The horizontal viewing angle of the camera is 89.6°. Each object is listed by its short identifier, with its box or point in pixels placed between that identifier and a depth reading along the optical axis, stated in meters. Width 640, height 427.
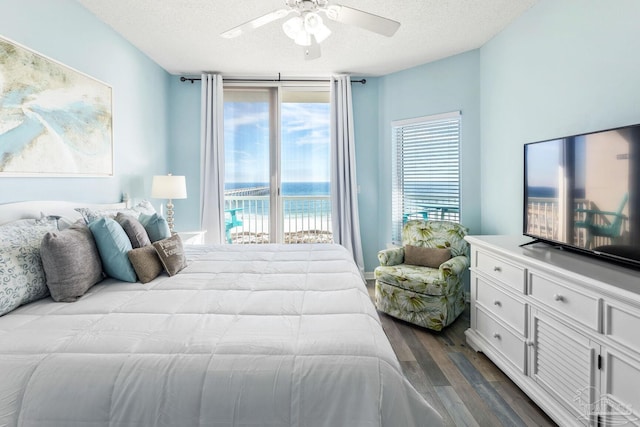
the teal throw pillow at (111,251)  1.86
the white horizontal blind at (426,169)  3.75
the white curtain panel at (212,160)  4.11
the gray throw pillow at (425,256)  3.22
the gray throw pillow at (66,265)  1.58
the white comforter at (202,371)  1.01
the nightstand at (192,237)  3.41
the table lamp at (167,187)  3.41
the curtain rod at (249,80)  4.17
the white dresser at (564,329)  1.31
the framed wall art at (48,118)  1.97
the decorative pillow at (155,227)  2.31
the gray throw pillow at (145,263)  1.90
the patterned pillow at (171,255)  2.03
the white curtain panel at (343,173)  4.20
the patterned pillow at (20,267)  1.45
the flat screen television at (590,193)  1.52
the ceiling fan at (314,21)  1.90
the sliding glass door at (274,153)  4.31
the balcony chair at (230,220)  4.37
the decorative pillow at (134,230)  2.07
